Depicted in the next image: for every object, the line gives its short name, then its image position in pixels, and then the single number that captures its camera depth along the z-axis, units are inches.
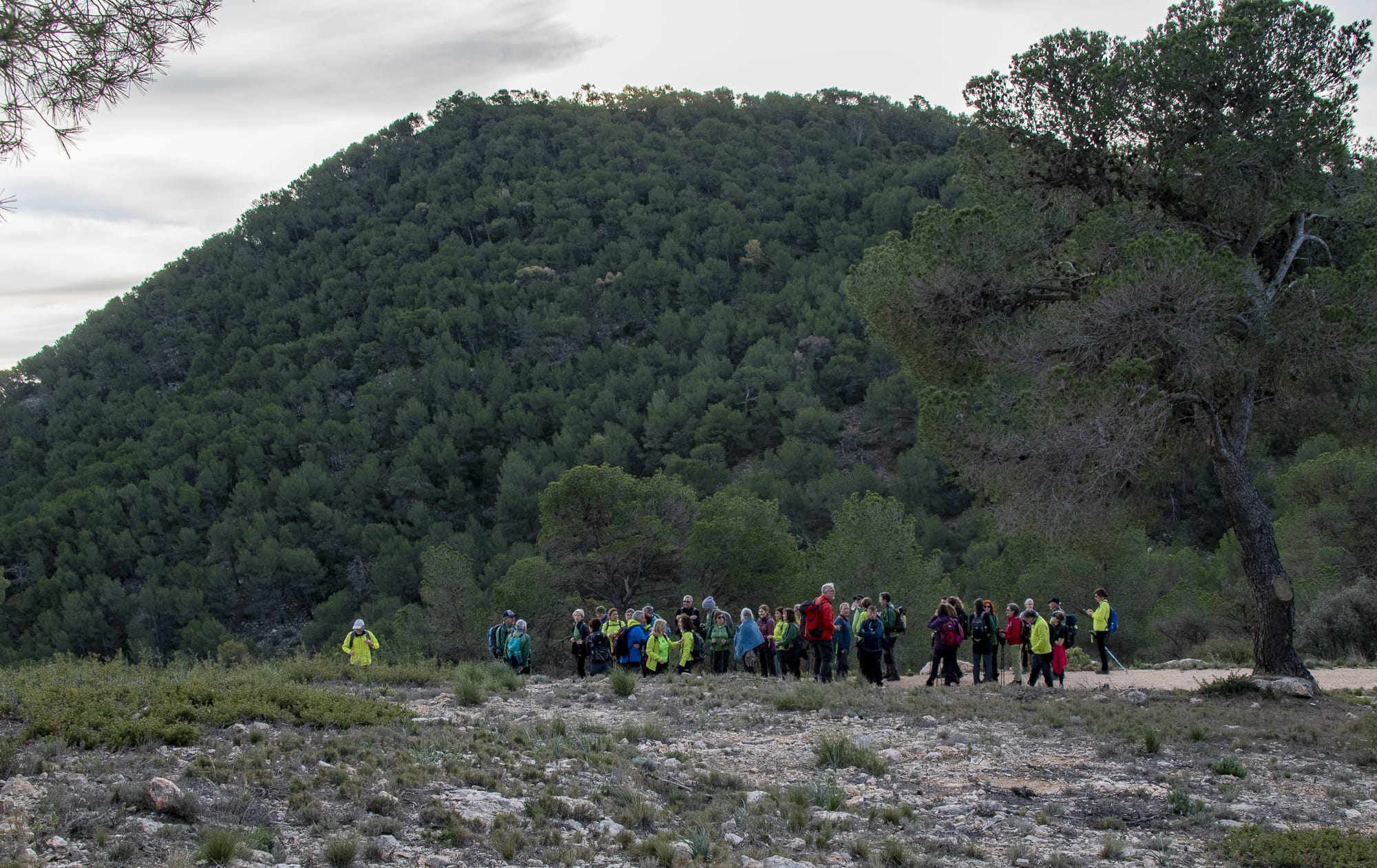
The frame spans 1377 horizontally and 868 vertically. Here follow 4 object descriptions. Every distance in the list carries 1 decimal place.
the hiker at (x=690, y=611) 558.4
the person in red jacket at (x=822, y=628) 504.1
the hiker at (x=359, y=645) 545.0
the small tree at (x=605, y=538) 976.9
